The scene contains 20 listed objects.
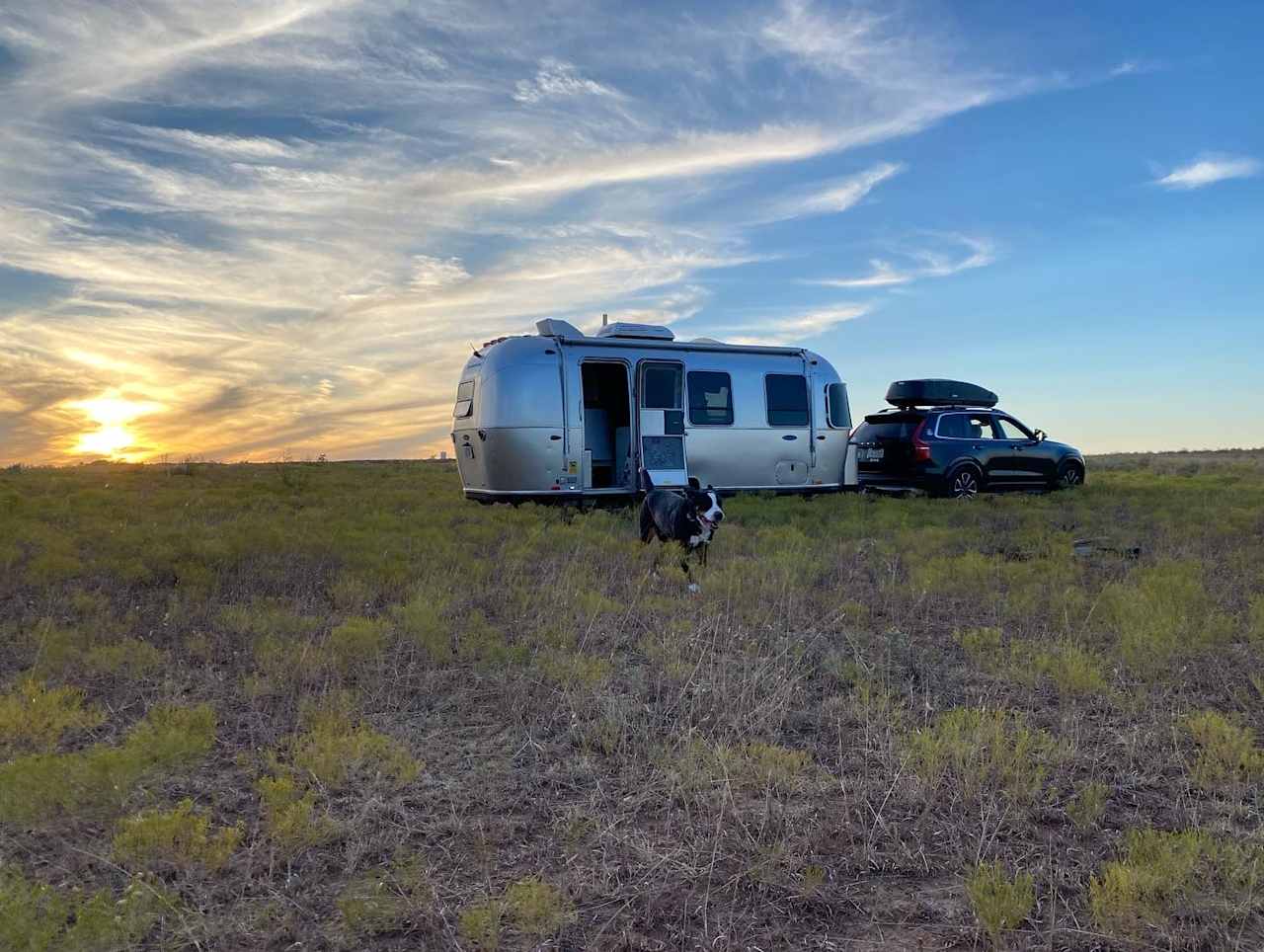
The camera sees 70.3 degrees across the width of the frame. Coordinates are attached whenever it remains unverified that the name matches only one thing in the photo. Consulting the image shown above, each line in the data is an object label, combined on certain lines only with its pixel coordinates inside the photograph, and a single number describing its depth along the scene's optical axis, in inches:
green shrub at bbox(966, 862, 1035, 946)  125.1
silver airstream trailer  581.3
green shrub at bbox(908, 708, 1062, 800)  169.3
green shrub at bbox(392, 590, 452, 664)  265.6
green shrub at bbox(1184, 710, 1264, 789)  175.8
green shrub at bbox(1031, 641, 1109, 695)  229.3
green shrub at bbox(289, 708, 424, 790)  174.6
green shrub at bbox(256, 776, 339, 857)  148.3
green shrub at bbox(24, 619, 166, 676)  249.0
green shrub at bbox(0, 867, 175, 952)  123.0
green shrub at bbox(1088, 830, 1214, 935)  125.4
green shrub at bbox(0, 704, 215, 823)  163.6
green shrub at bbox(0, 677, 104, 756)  196.7
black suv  708.7
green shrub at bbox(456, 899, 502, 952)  120.7
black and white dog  394.9
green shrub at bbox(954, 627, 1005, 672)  256.1
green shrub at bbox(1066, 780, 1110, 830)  157.9
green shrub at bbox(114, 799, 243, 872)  143.2
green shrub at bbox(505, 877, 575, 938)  124.0
